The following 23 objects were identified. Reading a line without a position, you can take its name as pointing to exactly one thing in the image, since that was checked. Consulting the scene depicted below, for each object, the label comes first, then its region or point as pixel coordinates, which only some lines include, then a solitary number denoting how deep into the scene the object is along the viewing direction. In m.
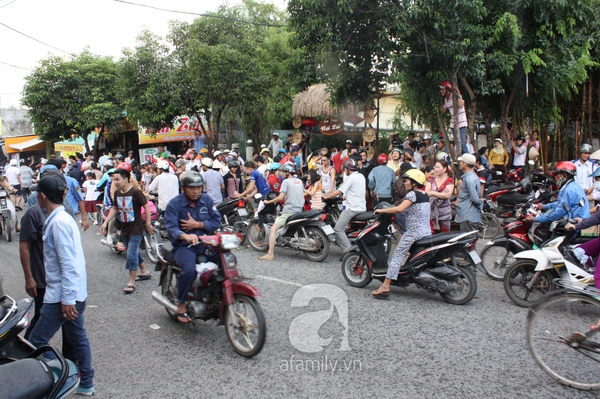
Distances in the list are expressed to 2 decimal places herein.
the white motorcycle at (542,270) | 5.36
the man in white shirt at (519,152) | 12.12
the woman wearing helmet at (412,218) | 5.98
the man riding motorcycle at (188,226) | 4.75
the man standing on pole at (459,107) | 11.01
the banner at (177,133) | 23.88
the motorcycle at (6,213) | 11.03
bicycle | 3.71
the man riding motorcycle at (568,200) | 5.96
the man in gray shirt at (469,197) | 7.64
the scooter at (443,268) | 5.78
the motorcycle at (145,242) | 8.36
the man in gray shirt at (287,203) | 8.49
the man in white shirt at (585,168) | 9.12
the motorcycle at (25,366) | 2.72
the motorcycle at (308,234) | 8.20
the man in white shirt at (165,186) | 9.09
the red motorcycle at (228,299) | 4.40
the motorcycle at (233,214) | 9.67
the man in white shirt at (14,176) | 17.20
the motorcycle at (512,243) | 6.44
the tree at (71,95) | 24.47
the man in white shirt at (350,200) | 8.09
